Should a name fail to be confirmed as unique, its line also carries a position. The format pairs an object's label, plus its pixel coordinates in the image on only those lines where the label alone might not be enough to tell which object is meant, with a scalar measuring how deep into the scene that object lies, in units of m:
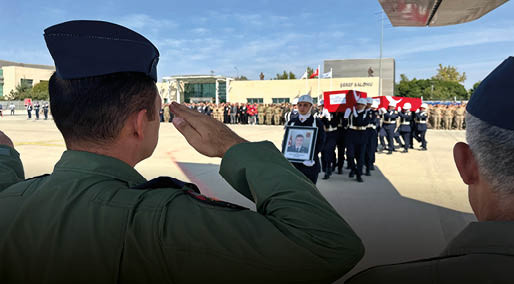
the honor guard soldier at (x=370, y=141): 7.99
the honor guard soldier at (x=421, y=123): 12.04
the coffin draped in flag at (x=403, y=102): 12.33
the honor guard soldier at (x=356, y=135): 7.71
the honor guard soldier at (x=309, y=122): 5.37
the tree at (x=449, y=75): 85.57
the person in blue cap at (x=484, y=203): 0.73
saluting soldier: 0.72
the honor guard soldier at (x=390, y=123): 11.54
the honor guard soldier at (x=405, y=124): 11.88
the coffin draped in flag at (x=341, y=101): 8.27
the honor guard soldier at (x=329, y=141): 7.71
